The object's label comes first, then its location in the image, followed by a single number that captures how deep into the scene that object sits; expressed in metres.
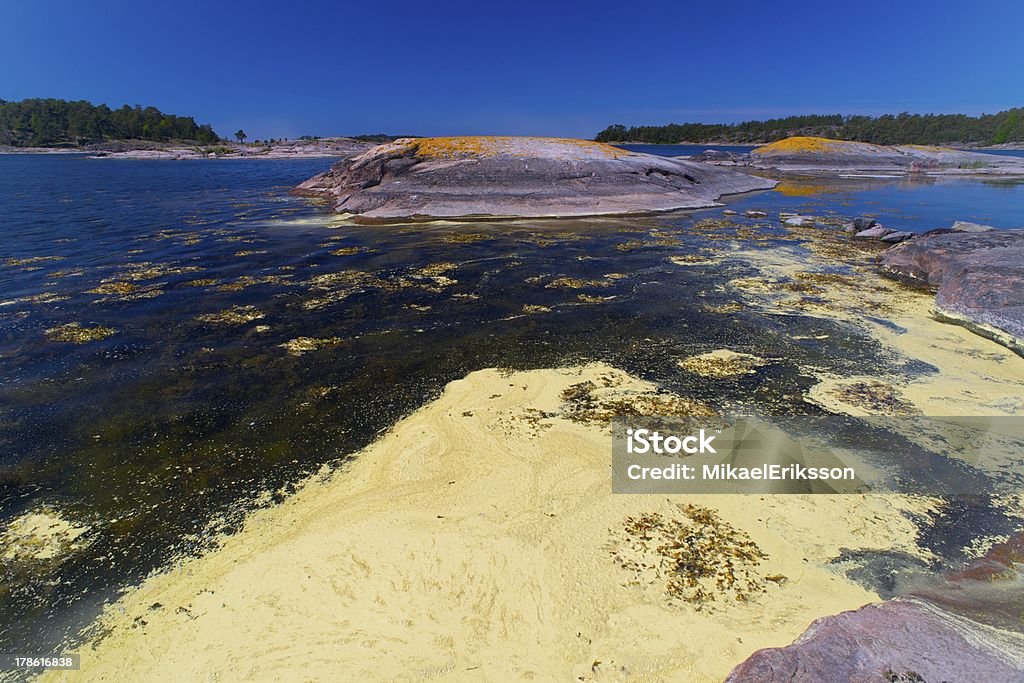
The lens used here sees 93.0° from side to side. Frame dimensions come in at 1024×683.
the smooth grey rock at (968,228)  14.83
